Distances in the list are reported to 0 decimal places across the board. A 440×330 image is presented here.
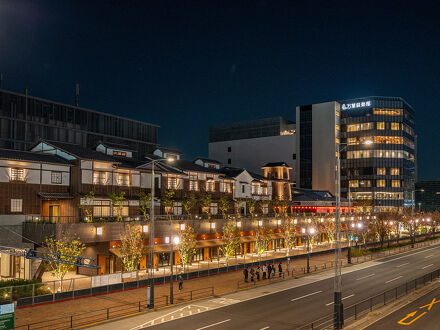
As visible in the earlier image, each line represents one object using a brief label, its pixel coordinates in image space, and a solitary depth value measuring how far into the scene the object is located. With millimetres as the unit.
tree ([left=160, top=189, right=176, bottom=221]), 57972
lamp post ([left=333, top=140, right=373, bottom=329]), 23594
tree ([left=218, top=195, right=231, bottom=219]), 67062
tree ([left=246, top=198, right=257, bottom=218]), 72312
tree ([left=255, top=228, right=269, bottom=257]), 65062
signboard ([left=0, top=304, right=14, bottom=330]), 19812
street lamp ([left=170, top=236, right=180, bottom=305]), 32847
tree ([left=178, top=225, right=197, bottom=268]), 51469
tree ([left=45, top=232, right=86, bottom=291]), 37747
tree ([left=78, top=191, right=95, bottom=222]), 48325
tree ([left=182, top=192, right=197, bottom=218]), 61469
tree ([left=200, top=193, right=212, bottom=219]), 65244
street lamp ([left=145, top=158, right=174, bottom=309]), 31389
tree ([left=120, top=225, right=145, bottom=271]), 44594
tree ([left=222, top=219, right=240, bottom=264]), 56531
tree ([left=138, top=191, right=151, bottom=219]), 54497
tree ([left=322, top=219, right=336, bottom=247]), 82812
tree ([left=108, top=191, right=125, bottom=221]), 49969
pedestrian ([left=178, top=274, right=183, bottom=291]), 38250
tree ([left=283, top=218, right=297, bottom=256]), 70781
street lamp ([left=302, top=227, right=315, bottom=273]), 48650
